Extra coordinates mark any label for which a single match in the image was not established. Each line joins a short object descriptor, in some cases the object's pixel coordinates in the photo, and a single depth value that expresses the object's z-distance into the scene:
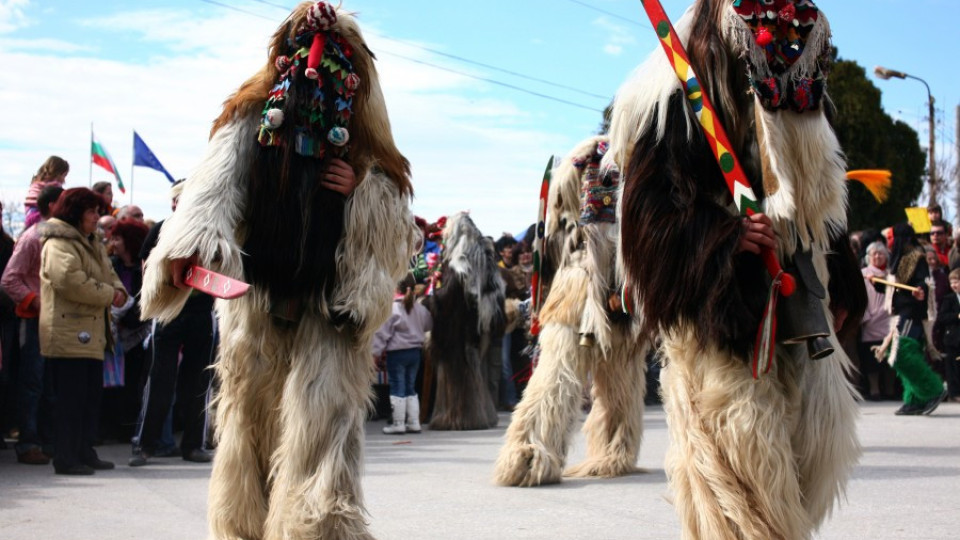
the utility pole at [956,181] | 35.34
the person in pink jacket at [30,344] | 8.32
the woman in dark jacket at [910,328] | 11.62
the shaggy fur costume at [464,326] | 11.67
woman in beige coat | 7.80
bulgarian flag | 16.23
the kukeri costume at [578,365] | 6.94
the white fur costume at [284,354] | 4.38
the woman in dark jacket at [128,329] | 9.50
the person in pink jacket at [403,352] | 11.56
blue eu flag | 15.73
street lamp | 24.80
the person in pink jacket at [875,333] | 13.52
